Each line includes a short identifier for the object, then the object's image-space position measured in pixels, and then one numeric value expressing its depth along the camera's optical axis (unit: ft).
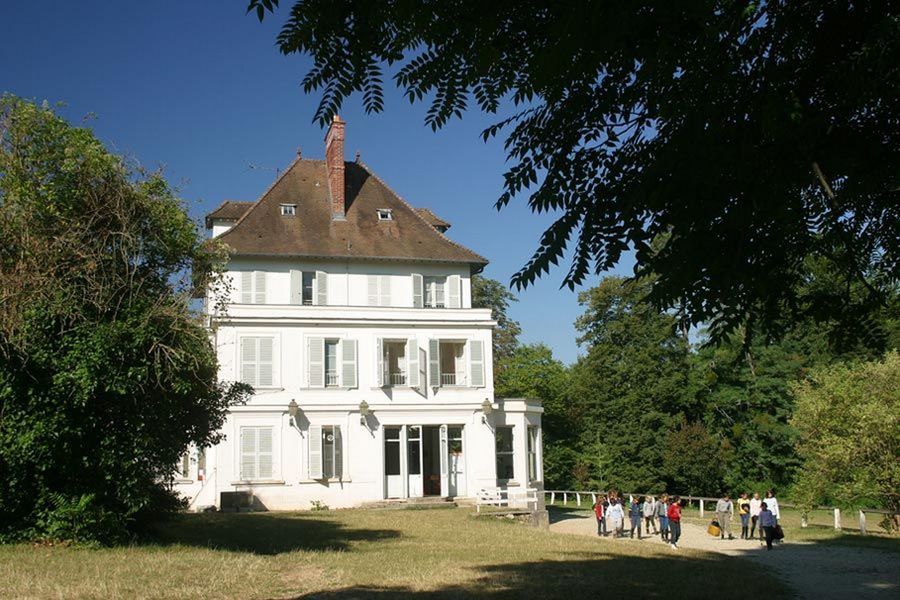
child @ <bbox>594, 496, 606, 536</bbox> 89.56
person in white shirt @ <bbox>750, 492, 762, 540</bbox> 84.30
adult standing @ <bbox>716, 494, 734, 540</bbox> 86.33
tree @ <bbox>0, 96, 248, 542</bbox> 49.73
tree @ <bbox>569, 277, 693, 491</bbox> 153.38
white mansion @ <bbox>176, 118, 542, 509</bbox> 107.76
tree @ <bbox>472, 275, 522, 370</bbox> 190.60
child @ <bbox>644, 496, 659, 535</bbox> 91.32
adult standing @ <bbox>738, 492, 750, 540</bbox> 83.36
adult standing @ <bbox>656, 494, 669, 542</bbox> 82.23
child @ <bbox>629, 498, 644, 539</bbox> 86.17
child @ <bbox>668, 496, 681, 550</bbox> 74.54
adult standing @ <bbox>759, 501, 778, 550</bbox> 72.79
